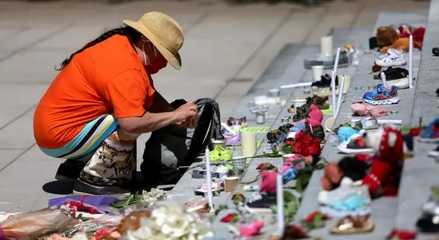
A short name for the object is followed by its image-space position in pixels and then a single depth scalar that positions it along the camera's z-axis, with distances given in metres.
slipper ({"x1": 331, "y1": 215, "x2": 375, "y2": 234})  9.91
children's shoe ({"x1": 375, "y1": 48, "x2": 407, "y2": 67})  17.06
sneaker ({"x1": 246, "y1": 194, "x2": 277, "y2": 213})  11.20
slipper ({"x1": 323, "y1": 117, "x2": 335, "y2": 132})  14.42
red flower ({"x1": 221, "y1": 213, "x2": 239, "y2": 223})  11.05
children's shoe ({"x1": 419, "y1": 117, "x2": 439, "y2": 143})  11.22
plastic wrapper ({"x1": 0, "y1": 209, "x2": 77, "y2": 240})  12.27
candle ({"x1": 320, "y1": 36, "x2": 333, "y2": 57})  20.89
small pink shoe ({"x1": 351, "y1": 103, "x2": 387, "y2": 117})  14.09
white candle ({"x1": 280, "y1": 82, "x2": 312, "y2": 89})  18.23
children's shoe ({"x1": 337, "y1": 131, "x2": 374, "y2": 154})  11.77
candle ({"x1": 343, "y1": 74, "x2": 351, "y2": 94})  16.52
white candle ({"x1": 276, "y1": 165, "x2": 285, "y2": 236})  10.11
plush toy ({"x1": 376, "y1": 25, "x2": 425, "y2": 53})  18.87
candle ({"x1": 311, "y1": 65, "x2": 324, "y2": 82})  18.77
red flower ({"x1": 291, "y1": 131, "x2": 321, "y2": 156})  12.85
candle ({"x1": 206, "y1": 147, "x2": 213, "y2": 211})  11.89
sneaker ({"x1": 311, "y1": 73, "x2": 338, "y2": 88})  17.30
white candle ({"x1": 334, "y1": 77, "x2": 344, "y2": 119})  14.75
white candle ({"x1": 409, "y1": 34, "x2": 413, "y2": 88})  15.66
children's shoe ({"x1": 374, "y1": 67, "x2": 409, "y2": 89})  15.64
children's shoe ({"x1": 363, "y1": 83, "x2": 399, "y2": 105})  14.72
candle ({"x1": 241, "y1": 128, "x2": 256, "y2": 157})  14.43
